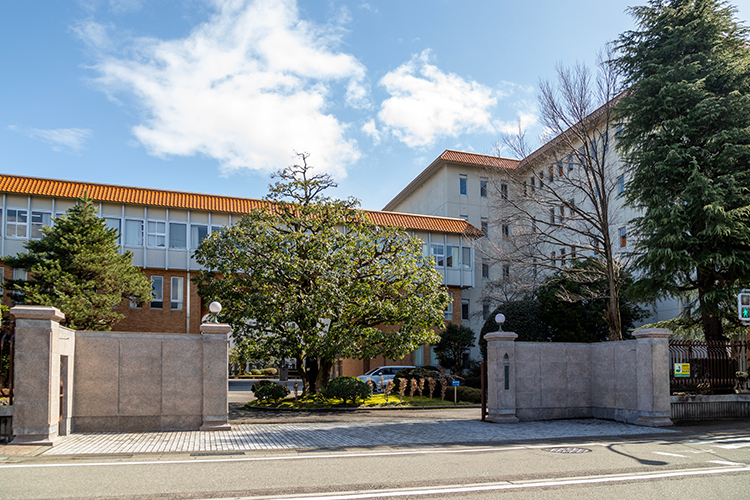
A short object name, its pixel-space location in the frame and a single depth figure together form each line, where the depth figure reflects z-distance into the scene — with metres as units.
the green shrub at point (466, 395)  23.42
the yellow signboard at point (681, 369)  15.63
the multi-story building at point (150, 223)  32.88
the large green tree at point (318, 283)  19.39
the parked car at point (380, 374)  30.19
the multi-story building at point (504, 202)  21.59
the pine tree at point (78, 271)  25.08
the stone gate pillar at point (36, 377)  10.80
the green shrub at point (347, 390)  20.02
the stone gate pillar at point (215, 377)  13.38
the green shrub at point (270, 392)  20.66
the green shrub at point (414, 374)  26.48
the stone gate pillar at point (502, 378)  15.54
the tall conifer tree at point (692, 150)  17.50
